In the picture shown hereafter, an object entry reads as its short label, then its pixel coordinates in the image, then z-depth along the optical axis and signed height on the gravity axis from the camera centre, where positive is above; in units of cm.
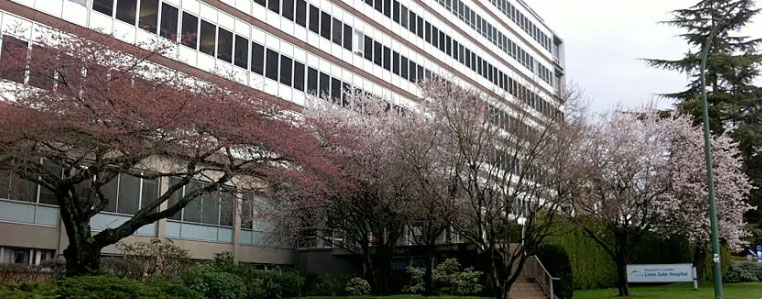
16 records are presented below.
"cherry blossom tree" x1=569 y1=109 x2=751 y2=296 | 3105 +335
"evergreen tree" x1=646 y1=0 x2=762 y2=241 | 4359 +1119
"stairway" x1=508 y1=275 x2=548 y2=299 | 3105 -143
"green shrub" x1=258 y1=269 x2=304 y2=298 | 3047 -128
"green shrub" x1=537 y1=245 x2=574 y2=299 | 3086 -38
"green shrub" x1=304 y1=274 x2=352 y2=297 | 3338 -143
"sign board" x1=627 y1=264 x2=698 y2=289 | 3403 -68
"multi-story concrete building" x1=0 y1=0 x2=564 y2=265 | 2598 +947
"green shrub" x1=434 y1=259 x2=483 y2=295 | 3123 -99
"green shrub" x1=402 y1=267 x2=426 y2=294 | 3219 -123
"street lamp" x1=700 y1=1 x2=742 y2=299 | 1756 +101
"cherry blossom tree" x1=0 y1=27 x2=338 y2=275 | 1739 +307
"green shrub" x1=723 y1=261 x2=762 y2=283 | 4122 -73
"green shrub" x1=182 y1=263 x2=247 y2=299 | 2417 -104
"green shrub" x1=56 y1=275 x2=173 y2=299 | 1730 -95
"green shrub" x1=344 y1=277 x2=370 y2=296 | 3269 -146
